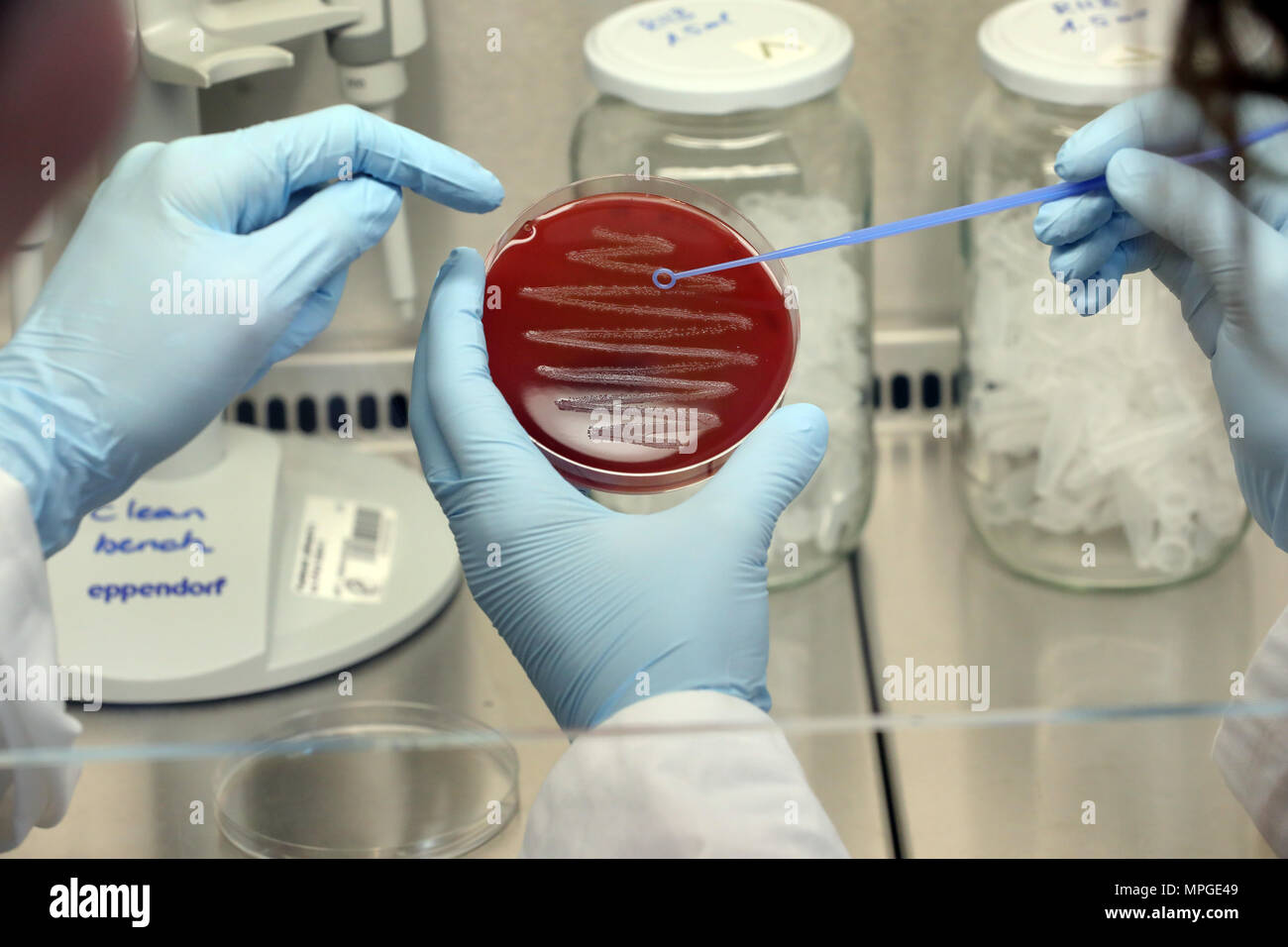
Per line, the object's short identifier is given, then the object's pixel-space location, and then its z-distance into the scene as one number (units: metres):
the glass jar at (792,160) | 1.13
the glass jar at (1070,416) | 1.21
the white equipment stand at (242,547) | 1.03
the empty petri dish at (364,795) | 0.81
